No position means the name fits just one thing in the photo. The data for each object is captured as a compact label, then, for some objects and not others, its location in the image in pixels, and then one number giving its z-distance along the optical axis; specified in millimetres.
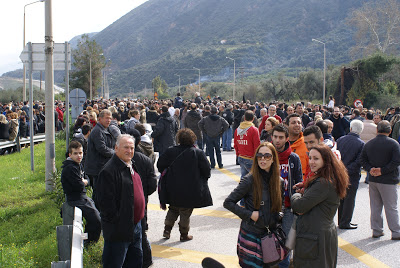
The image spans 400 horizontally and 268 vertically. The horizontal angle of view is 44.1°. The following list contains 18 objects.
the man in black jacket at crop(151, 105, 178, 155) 12570
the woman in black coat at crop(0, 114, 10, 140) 18844
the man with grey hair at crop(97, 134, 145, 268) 5152
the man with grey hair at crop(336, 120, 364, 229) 8430
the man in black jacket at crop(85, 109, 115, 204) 8531
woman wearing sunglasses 4883
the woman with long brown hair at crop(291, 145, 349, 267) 4688
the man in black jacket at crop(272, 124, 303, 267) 5832
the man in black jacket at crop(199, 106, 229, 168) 14875
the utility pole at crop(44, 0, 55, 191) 10852
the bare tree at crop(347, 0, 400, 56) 61156
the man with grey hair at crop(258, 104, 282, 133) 13048
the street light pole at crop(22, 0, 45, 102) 38094
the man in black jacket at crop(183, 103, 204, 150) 16109
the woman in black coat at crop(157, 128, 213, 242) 7496
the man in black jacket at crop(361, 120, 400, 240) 7980
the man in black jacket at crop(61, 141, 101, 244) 6867
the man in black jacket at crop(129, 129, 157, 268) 6449
